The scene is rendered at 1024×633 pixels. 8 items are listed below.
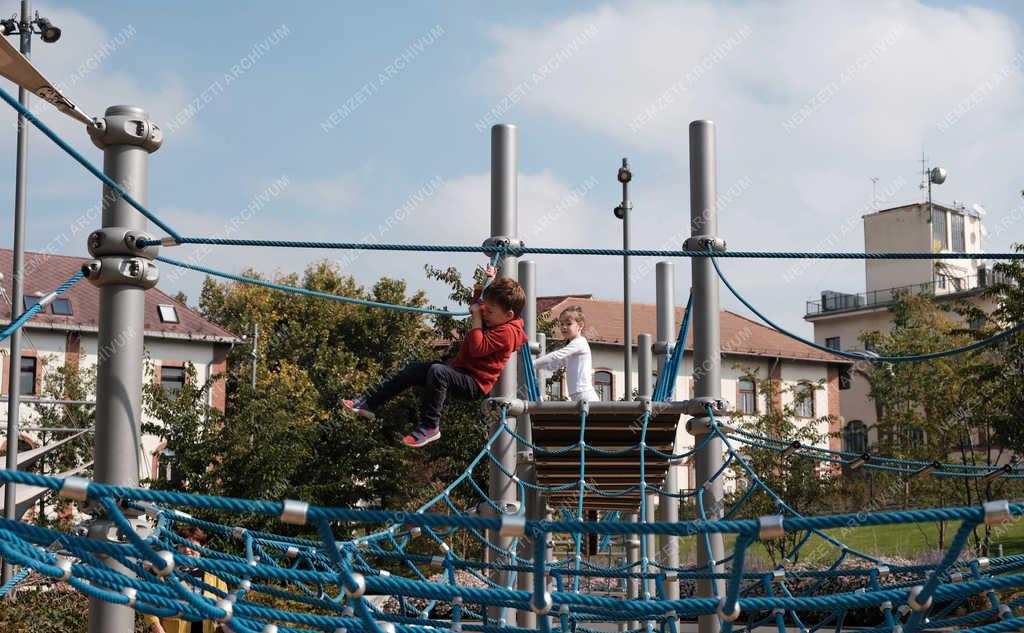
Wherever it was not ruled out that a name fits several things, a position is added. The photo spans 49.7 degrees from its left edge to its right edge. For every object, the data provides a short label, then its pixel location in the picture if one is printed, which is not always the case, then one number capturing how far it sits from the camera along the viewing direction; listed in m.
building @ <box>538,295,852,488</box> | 41.06
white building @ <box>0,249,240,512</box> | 31.80
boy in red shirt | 6.12
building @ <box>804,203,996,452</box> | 51.00
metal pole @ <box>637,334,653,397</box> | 12.29
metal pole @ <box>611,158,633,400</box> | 16.69
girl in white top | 9.05
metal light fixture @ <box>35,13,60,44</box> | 14.35
